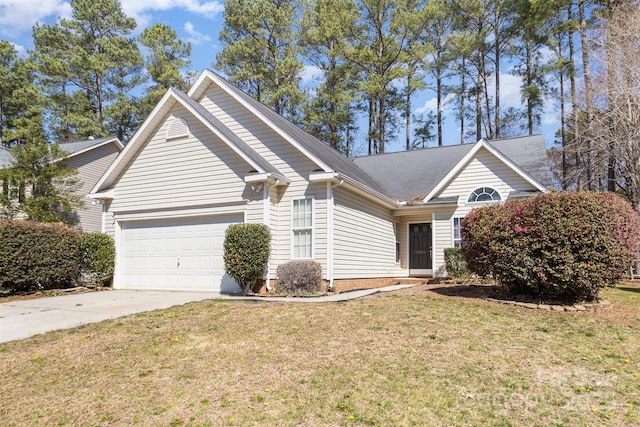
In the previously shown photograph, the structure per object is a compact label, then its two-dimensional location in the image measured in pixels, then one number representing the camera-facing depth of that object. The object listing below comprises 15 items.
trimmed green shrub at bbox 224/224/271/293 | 11.21
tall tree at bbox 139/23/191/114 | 32.34
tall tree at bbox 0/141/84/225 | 17.91
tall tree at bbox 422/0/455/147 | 29.74
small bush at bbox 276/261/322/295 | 11.07
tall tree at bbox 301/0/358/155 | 29.73
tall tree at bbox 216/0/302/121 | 29.91
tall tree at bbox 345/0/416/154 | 28.83
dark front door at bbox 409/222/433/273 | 16.94
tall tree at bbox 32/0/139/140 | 32.40
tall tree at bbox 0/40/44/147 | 33.19
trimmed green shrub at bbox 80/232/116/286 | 13.91
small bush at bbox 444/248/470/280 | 14.76
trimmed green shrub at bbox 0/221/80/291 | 12.63
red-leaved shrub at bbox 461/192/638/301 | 8.09
